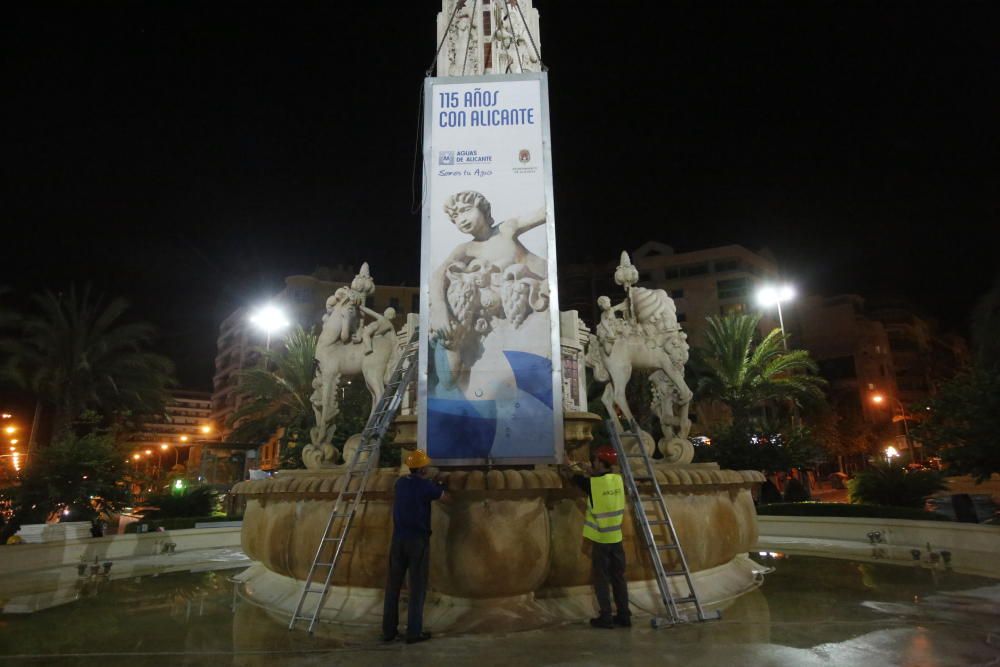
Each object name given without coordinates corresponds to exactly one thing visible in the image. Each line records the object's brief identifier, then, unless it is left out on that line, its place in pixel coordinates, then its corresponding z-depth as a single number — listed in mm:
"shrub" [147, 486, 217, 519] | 19359
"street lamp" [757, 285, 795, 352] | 26798
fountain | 6016
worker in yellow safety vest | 5715
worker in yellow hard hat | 5426
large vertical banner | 7145
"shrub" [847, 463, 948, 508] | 16109
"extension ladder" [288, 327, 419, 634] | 6117
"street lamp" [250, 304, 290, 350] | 25062
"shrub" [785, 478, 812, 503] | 22312
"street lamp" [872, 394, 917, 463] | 51712
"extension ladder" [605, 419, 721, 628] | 5801
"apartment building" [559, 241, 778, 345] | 59500
